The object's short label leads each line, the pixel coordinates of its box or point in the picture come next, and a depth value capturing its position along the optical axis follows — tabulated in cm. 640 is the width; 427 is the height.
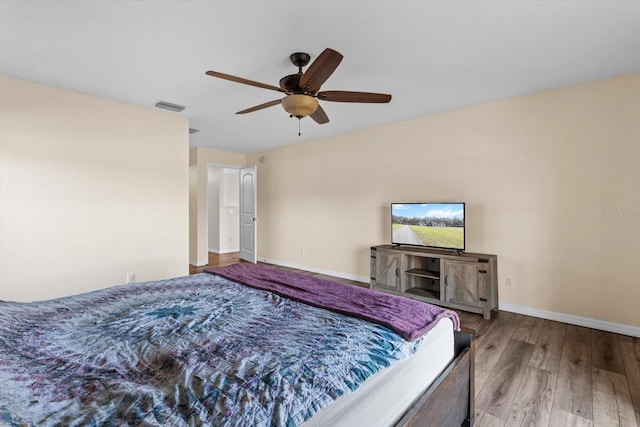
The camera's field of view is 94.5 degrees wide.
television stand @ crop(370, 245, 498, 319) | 331
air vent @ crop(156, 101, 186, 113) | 361
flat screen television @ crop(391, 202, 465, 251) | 368
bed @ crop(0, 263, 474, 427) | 88
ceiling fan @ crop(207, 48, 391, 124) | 198
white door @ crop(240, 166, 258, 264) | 609
